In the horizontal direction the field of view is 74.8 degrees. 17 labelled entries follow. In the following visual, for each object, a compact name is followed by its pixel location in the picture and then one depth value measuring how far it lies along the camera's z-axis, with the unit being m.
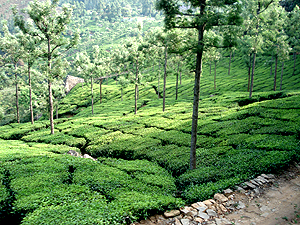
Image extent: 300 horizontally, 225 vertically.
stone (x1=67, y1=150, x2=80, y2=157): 20.73
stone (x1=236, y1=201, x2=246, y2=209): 9.66
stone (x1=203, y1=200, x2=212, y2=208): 9.85
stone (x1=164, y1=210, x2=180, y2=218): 9.39
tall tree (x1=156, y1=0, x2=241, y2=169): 11.20
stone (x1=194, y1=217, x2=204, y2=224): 8.82
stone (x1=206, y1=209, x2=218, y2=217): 9.24
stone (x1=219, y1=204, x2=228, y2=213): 9.53
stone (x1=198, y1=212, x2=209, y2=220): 9.03
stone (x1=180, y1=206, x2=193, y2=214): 9.48
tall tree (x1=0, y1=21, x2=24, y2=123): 37.72
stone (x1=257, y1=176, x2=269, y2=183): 11.44
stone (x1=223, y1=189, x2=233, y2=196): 10.63
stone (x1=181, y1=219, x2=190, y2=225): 8.75
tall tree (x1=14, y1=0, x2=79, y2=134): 24.48
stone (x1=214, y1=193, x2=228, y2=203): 10.16
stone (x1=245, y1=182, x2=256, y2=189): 10.97
